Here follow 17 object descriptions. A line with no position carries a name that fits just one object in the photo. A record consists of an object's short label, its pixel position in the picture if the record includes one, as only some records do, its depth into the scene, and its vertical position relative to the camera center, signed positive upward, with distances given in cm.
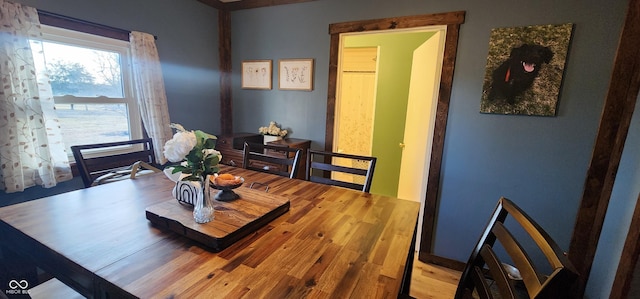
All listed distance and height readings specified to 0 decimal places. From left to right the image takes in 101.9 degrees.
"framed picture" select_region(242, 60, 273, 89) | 293 +33
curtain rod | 183 +53
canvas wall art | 180 +33
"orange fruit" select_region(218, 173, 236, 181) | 130 -38
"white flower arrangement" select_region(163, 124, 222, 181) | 95 -20
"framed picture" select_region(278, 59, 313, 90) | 270 +33
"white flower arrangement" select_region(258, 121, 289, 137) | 290 -29
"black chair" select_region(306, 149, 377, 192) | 166 -41
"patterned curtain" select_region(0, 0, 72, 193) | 166 -12
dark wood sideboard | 271 -46
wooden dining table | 75 -52
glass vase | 103 -42
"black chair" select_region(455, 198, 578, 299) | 57 -40
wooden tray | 95 -47
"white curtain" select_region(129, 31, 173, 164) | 235 +9
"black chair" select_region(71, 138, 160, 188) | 155 -43
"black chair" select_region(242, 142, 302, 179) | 185 -40
